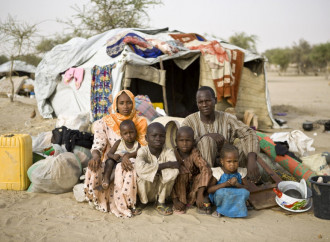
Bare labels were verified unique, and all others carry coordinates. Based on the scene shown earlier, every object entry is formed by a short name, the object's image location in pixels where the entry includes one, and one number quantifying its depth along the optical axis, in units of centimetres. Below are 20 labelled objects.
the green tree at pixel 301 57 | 3828
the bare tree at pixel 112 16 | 1423
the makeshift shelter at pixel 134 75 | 714
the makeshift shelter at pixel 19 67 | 1961
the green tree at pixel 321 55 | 3497
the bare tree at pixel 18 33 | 1262
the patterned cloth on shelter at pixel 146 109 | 580
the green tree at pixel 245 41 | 2638
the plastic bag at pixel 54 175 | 371
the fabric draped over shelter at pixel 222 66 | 795
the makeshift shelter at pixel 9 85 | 1585
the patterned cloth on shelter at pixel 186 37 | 842
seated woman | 319
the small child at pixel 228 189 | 313
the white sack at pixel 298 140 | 548
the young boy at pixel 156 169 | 306
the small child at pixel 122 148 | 326
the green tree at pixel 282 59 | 3838
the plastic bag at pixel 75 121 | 557
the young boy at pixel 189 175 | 320
